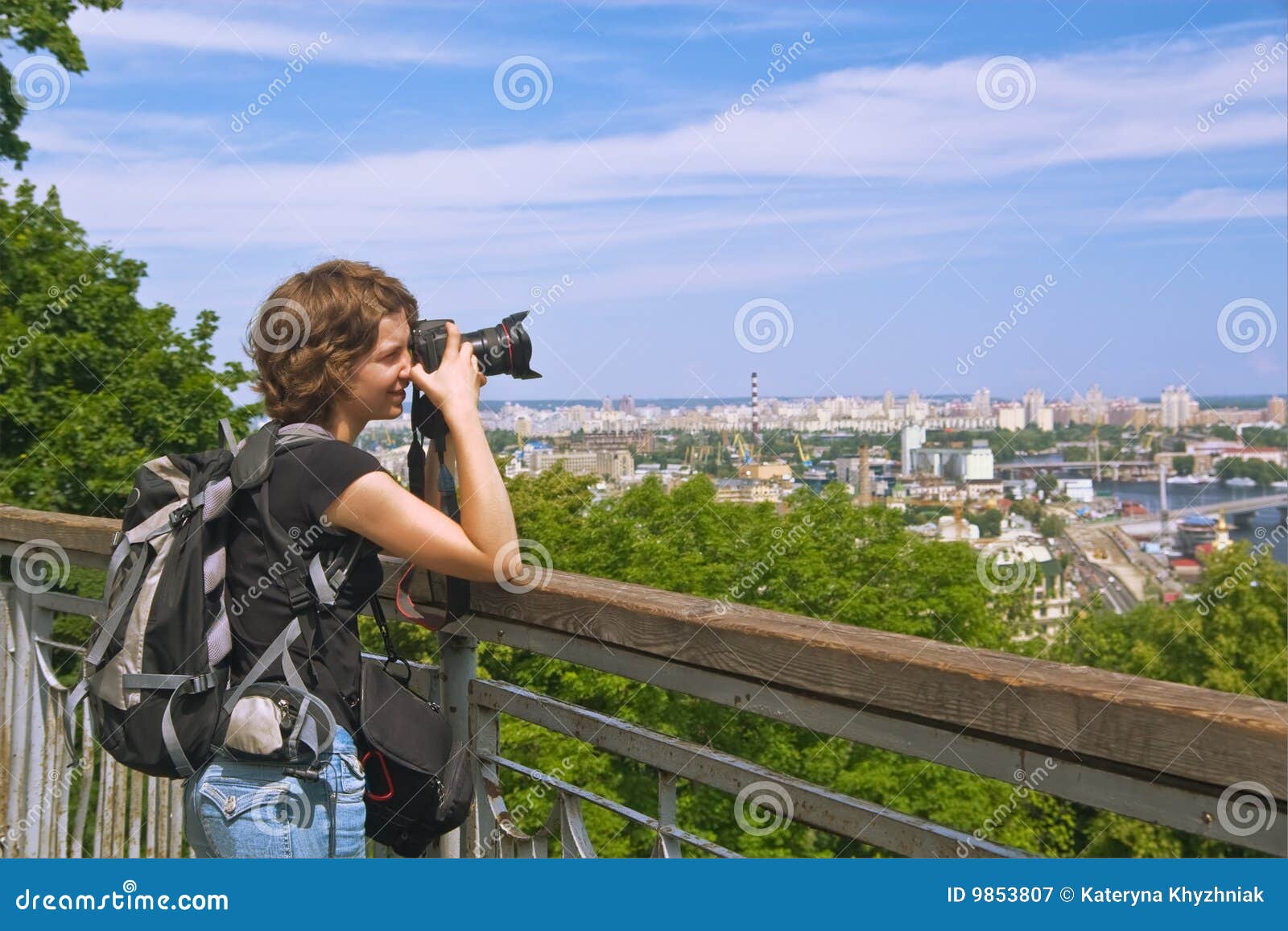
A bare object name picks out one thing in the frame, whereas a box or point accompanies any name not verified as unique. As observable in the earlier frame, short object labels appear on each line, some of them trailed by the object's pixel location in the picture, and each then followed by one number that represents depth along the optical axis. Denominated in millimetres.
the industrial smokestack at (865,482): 31716
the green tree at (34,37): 14477
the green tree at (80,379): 16164
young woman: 1693
